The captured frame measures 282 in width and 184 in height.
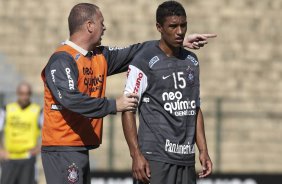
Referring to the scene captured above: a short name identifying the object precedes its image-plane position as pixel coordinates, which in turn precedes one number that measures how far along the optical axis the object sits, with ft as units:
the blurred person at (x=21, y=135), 87.15
